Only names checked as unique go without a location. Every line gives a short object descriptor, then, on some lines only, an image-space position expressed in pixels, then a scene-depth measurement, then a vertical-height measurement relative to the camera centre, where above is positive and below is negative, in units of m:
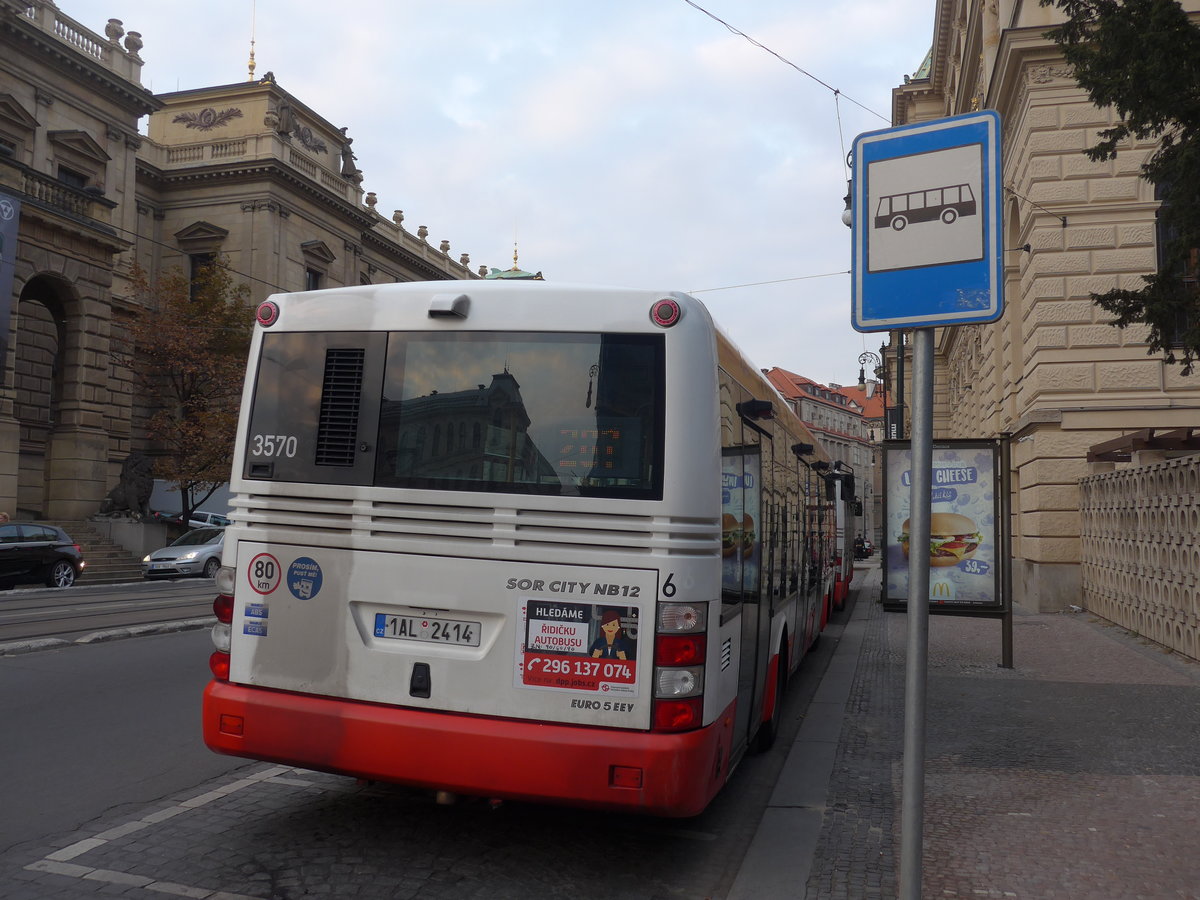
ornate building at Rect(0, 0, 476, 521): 30.58 +11.84
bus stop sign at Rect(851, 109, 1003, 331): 3.37 +1.08
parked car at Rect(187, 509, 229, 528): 38.50 +0.12
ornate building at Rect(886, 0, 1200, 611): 17.91 +4.36
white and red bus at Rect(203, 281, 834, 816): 4.48 -0.07
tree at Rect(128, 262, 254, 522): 33.19 +5.22
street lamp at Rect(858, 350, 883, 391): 32.78 +5.87
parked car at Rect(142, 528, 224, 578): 27.12 -1.03
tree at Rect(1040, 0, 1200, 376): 9.87 +4.51
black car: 22.23 -0.90
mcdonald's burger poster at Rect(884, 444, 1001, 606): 11.14 +0.27
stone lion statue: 31.84 +0.82
